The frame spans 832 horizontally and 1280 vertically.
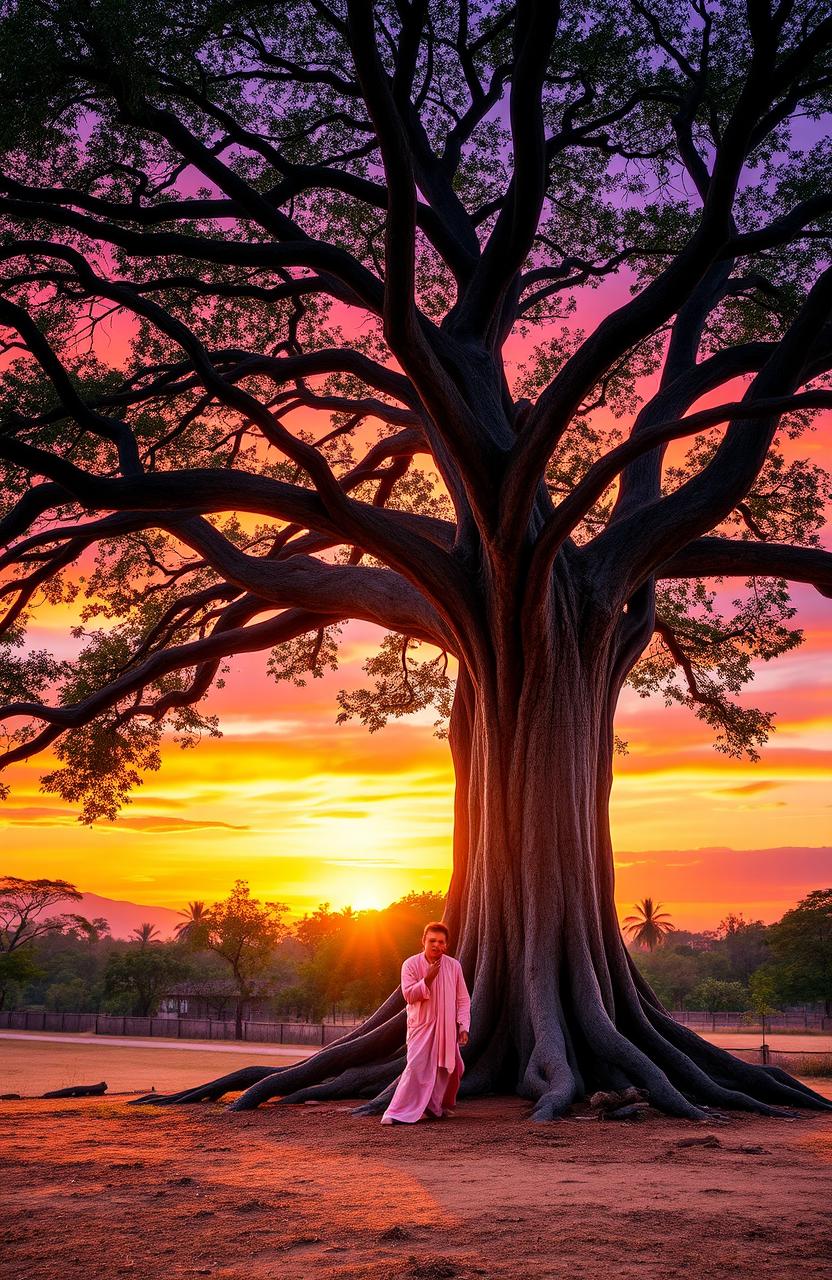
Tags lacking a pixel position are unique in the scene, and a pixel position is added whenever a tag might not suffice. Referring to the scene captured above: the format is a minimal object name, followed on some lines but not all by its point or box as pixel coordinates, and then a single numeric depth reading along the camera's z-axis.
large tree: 8.87
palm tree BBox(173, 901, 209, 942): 53.03
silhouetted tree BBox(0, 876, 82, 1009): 53.06
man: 8.57
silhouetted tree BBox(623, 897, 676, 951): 101.75
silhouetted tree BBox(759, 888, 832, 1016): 46.38
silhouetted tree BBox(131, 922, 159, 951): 91.58
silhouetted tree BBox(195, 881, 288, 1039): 52.69
